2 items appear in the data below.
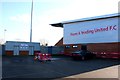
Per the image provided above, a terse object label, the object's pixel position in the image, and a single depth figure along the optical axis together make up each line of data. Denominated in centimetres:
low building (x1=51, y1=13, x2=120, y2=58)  1449
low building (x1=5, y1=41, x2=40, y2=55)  1665
